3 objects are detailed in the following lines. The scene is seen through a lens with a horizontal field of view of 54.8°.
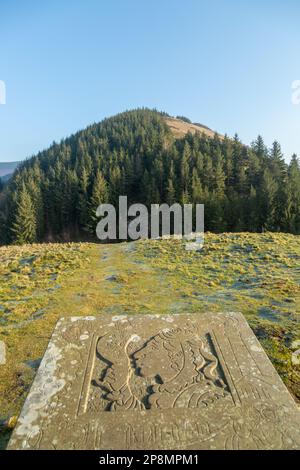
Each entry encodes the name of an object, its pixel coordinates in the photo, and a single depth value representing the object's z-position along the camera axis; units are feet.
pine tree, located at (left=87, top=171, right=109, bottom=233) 188.96
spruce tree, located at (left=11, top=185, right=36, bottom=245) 178.50
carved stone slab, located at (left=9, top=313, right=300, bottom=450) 9.85
